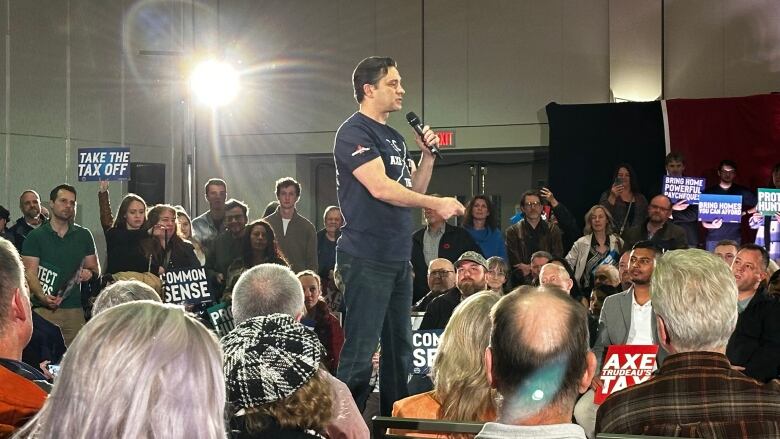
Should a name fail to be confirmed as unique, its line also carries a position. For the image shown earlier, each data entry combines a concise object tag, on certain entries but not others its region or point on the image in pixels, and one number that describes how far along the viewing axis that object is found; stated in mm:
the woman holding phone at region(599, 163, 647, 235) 9977
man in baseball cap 6027
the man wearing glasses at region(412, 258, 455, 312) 7363
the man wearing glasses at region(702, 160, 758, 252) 10273
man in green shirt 7867
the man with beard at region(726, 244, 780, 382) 5414
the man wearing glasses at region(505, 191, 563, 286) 9594
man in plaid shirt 2670
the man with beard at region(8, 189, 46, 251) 9703
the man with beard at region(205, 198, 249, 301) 8109
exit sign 13172
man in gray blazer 5602
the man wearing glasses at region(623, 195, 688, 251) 9070
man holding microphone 4051
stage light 11969
